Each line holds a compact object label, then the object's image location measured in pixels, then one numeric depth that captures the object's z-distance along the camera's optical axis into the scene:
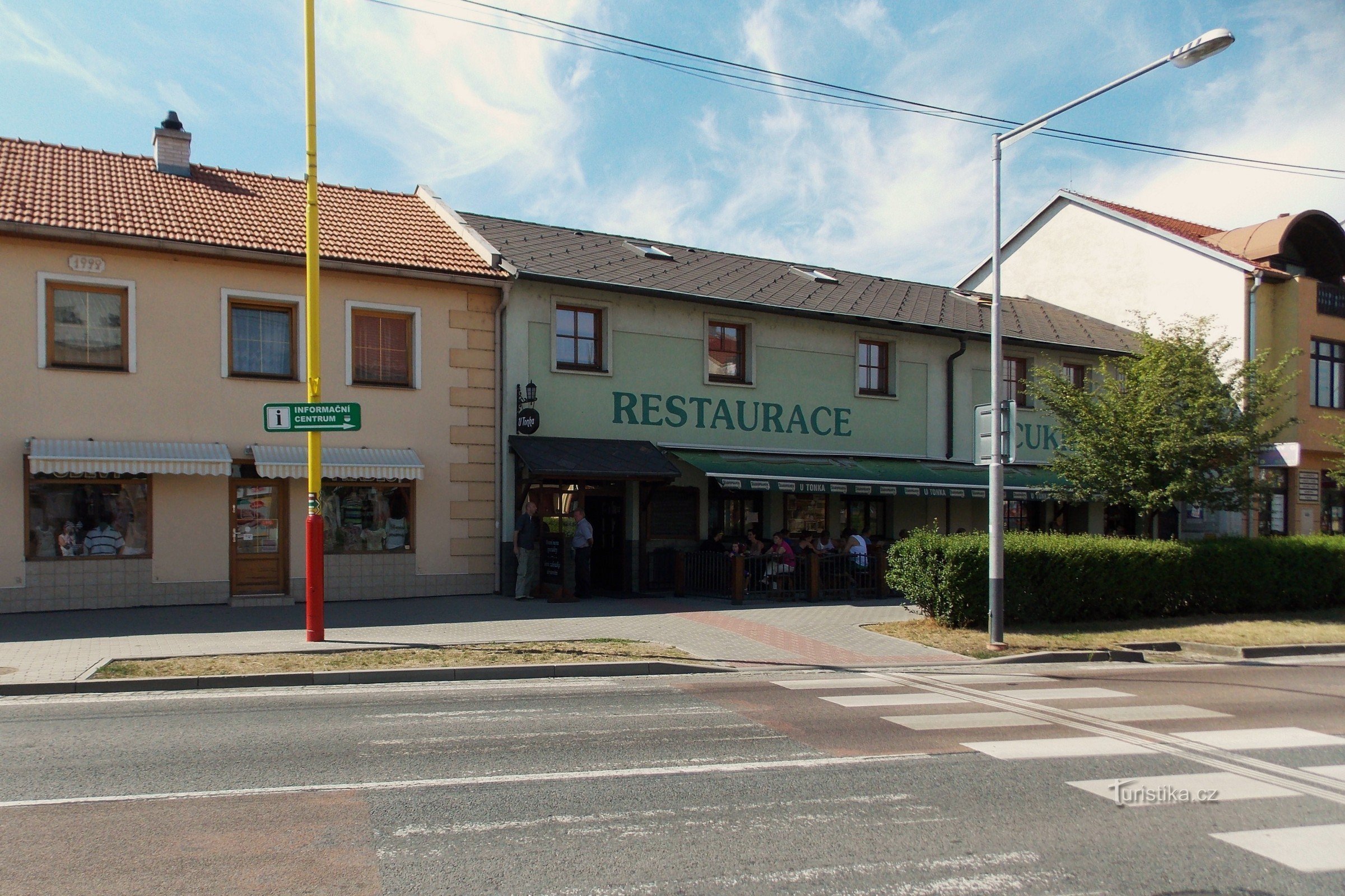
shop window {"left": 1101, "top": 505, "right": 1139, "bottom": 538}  26.59
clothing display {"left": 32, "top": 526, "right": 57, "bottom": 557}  14.59
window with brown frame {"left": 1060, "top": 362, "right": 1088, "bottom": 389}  25.70
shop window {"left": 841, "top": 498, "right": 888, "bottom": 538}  22.55
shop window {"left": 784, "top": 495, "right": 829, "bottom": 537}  21.70
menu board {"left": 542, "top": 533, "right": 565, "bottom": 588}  17.50
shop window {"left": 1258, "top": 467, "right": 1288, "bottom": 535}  25.95
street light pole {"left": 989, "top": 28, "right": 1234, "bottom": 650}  13.30
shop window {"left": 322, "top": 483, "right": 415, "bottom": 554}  16.69
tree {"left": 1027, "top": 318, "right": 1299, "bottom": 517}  17.50
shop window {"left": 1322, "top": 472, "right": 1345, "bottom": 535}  28.56
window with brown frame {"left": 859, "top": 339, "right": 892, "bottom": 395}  22.78
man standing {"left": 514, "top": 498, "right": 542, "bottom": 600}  16.94
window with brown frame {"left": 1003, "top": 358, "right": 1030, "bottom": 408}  24.73
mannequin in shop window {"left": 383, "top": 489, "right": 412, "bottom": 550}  17.14
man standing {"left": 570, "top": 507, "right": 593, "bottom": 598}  17.94
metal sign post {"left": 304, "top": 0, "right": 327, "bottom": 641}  11.95
